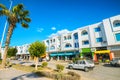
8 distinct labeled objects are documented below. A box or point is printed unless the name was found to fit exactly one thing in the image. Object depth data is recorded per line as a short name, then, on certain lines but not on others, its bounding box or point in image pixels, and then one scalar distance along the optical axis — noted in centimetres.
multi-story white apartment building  1683
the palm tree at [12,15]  1234
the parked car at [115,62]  1248
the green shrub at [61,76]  577
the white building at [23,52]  4484
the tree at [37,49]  1239
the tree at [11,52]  2323
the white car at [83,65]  991
